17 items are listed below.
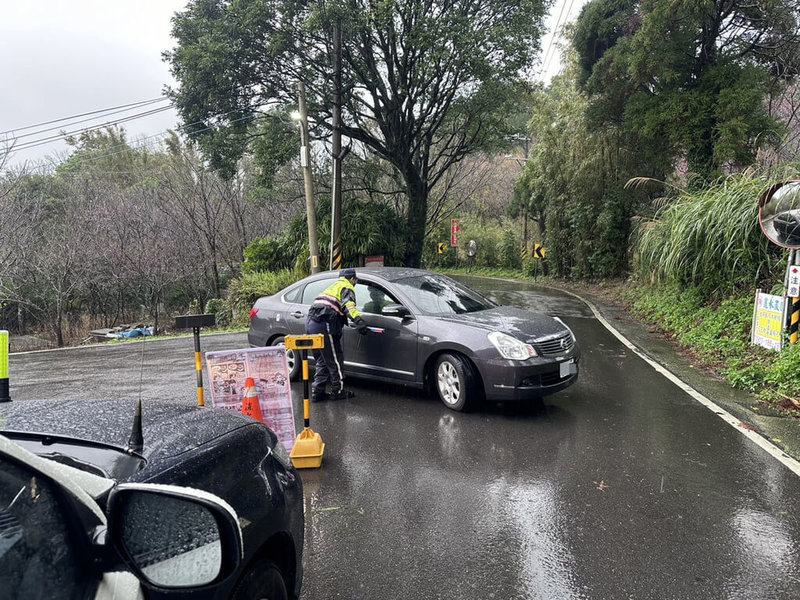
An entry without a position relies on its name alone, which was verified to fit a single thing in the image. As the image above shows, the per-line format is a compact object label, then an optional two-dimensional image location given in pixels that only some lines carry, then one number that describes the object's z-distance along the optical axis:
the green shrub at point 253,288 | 17.34
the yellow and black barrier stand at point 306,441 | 4.78
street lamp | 15.12
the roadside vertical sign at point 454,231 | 38.94
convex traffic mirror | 7.32
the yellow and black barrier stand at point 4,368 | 3.63
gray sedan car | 5.86
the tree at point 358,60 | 16.22
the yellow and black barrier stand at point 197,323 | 4.93
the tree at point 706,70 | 13.77
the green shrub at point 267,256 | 19.69
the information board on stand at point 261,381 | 4.65
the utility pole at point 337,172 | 15.51
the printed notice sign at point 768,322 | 7.45
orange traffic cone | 4.66
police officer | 6.58
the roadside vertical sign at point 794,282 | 7.21
